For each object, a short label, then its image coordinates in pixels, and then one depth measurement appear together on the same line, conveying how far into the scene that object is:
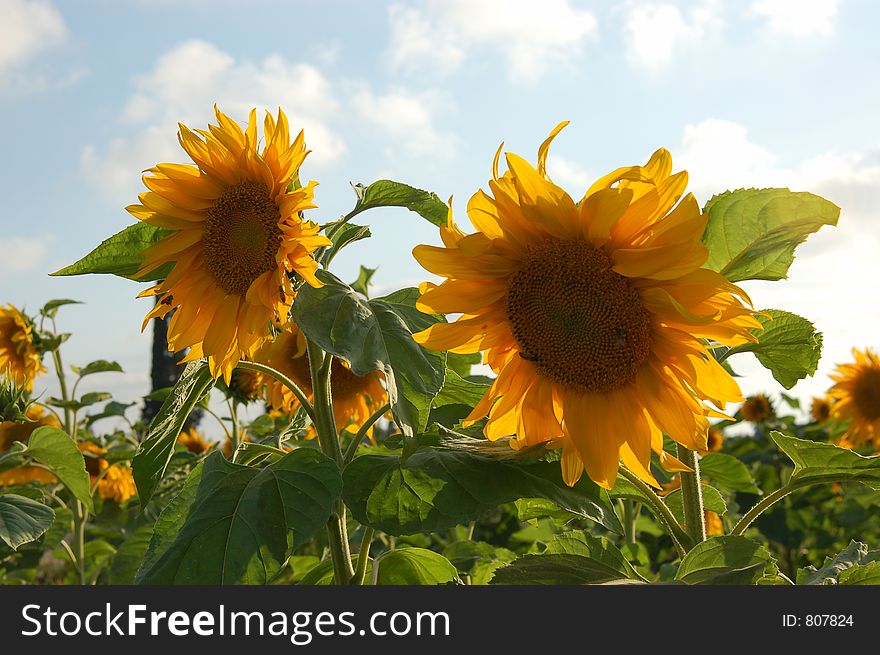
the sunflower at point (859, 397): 4.71
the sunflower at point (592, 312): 1.36
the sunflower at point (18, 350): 4.20
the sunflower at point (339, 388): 2.71
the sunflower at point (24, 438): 4.41
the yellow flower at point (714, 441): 5.36
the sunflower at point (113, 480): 4.86
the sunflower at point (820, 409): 6.47
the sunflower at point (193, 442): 5.71
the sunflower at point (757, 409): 6.39
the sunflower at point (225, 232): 1.76
